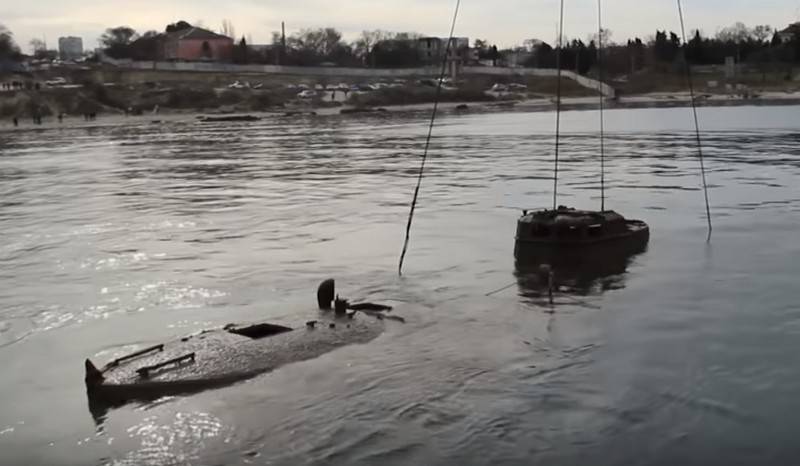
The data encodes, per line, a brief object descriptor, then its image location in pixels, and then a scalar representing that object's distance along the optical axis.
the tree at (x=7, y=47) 163.50
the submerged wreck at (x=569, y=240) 22.31
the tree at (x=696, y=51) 191.82
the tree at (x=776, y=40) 195.75
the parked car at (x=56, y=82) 139.94
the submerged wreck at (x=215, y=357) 12.88
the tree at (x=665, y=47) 195.12
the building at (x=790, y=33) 187.75
